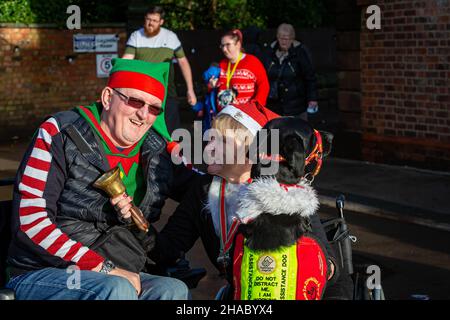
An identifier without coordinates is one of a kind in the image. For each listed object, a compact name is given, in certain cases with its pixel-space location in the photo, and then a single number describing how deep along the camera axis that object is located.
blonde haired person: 4.29
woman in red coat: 10.72
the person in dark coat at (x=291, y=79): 11.72
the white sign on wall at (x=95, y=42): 18.81
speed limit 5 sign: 19.16
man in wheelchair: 4.09
